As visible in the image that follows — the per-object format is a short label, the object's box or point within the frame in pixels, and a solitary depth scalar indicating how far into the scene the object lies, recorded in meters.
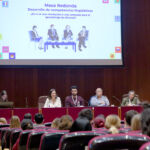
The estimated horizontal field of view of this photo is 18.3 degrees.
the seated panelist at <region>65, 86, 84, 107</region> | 11.93
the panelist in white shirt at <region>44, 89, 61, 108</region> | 11.72
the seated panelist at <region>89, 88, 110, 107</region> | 11.85
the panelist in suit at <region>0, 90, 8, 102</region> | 11.76
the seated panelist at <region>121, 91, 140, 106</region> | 11.70
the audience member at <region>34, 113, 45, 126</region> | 6.83
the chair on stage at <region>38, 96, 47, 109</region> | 12.53
